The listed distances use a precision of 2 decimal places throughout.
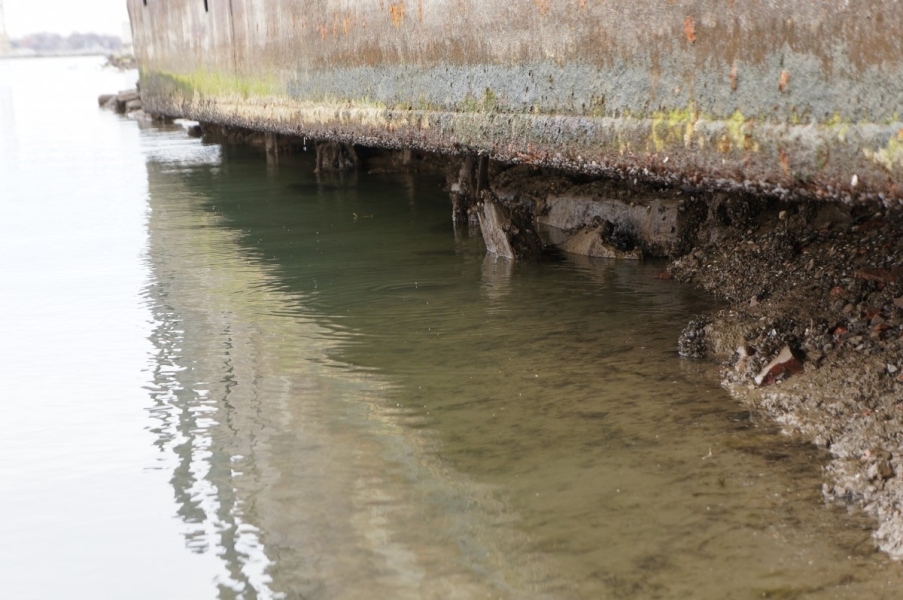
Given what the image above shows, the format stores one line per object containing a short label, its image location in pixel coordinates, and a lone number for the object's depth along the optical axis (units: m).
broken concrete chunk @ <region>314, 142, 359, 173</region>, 11.27
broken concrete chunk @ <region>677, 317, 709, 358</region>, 4.42
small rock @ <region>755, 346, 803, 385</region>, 3.96
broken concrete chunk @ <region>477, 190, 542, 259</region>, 6.53
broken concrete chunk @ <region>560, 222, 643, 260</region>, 6.47
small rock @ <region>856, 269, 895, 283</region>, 4.38
